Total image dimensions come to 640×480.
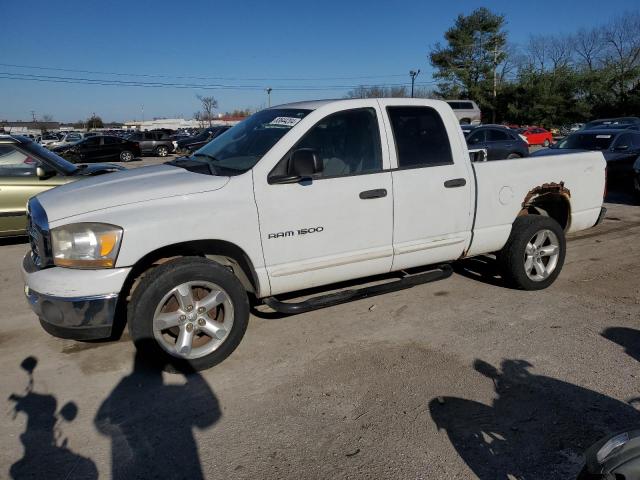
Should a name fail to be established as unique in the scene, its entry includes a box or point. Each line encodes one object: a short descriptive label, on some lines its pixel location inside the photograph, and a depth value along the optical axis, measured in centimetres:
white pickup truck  322
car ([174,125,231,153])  2925
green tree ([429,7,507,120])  5516
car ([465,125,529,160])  1697
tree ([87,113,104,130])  10044
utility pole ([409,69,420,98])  4663
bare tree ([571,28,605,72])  6400
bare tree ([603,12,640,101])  5050
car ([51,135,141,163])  2467
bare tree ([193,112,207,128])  10736
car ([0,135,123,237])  712
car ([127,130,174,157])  3042
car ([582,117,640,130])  3206
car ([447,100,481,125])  3572
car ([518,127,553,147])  3189
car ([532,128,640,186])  1189
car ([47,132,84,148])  4157
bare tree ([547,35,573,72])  6302
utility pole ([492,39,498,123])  5272
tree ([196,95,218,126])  9288
